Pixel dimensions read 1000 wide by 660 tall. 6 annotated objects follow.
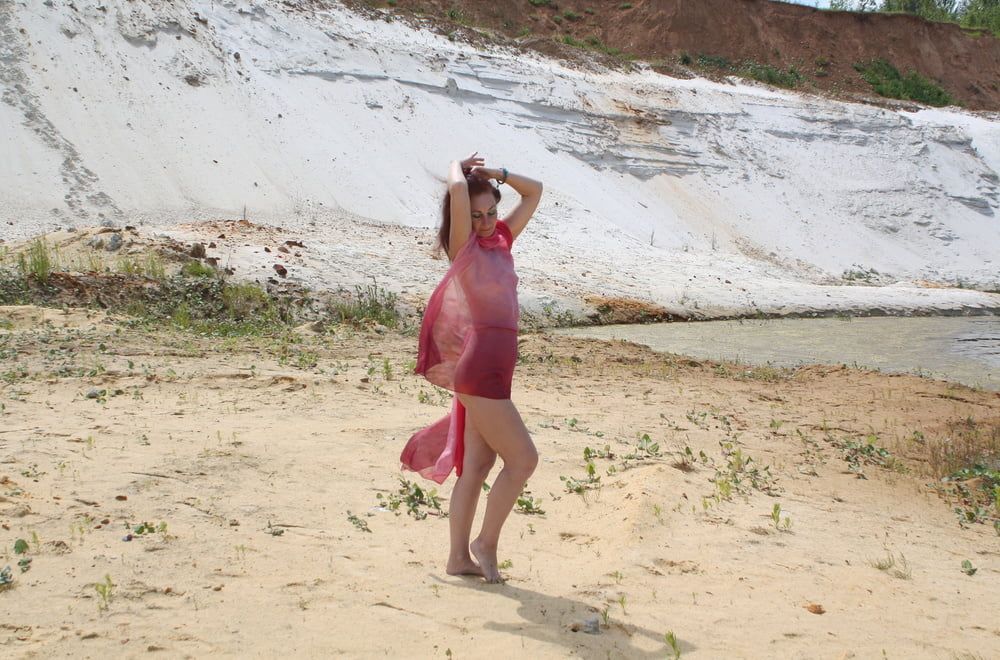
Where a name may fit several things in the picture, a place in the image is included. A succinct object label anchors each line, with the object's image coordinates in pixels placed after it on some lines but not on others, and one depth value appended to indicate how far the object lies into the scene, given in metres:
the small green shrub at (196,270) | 12.12
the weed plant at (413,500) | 5.14
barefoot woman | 3.96
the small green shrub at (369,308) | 12.17
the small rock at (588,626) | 3.79
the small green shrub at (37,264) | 11.23
